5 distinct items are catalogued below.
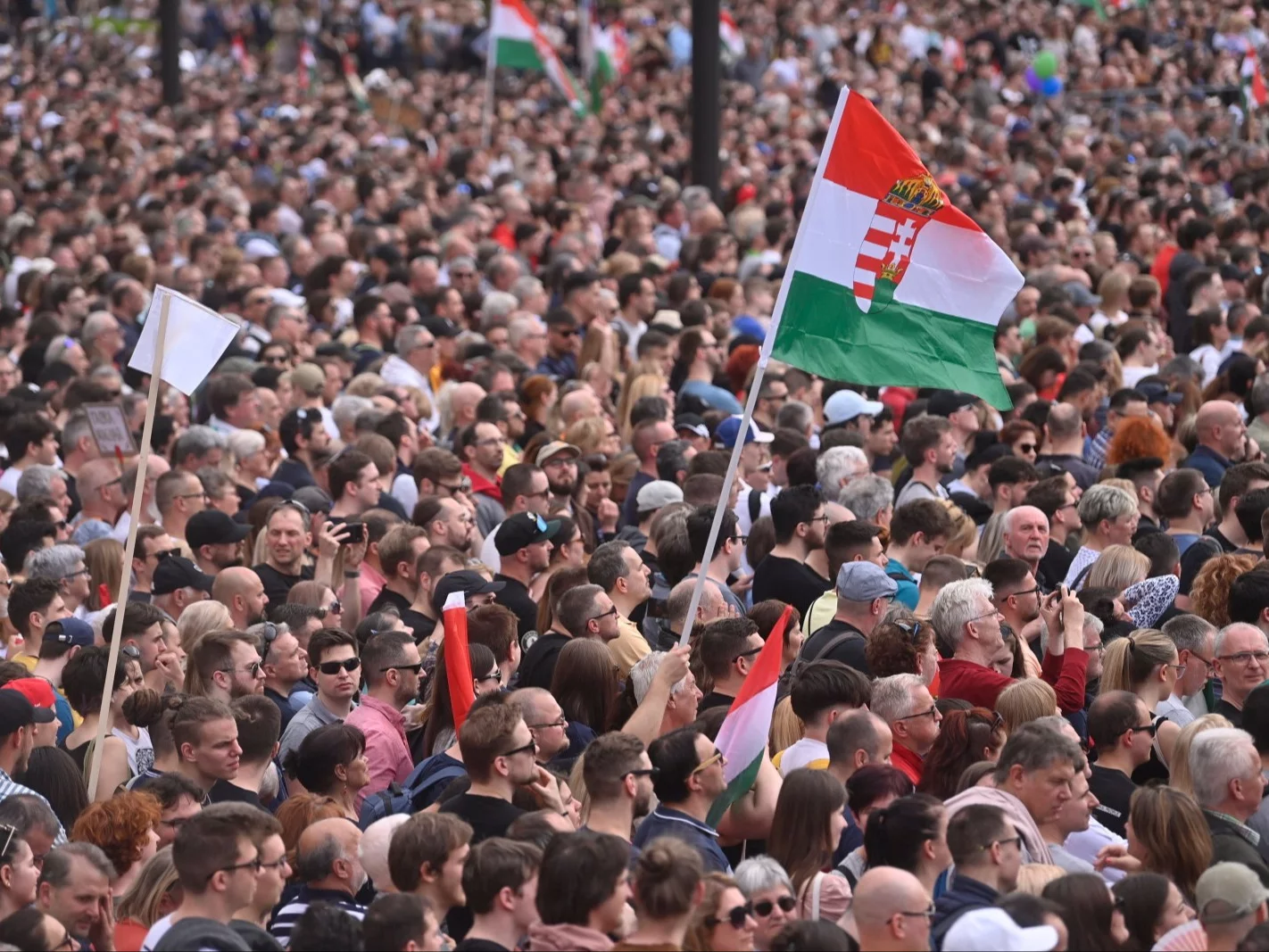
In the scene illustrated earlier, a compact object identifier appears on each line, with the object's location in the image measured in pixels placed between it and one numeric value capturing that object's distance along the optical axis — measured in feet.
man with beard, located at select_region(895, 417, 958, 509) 71.05
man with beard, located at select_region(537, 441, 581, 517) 73.36
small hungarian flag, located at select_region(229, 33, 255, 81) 237.45
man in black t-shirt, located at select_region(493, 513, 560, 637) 62.39
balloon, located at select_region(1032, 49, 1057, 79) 185.57
